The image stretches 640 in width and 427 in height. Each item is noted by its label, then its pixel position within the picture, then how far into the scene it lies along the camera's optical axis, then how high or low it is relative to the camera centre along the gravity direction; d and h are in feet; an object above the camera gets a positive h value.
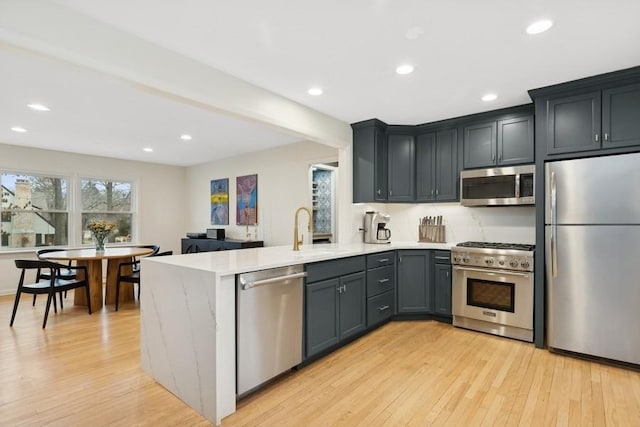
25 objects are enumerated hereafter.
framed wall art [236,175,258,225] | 20.51 +0.93
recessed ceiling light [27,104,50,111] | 12.01 +3.94
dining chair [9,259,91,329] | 12.46 -2.74
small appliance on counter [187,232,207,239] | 22.39 -1.43
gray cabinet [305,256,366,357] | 8.95 -2.58
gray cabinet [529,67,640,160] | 9.03 +2.84
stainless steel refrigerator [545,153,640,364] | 8.81 -1.16
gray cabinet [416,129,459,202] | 13.34 +2.01
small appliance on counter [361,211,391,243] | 13.92 -0.58
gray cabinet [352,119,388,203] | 13.70 +2.21
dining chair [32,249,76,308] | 14.35 -2.71
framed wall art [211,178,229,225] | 22.49 +0.91
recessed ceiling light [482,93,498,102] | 10.86 +3.90
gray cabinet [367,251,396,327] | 11.46 -2.62
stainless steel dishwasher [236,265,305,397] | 7.16 -2.55
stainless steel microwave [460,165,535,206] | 11.34 +1.00
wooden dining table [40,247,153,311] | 14.48 -2.50
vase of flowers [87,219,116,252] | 15.84 -0.88
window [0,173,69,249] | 18.53 +0.21
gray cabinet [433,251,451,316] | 12.37 -2.55
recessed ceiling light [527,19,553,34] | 6.84 +3.95
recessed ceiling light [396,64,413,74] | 8.84 +3.93
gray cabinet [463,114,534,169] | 11.59 +2.63
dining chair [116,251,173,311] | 14.92 -2.81
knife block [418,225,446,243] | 14.32 -0.84
